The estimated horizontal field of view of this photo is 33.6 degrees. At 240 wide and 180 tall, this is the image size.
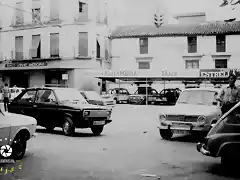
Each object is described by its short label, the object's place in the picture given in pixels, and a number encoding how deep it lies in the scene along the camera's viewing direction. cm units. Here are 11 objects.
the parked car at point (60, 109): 1230
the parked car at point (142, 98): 3700
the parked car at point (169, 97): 3641
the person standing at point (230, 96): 1001
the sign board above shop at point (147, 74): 3547
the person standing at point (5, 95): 2385
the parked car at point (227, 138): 651
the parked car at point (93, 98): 2343
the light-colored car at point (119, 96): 3791
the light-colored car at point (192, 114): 1102
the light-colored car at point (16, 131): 748
